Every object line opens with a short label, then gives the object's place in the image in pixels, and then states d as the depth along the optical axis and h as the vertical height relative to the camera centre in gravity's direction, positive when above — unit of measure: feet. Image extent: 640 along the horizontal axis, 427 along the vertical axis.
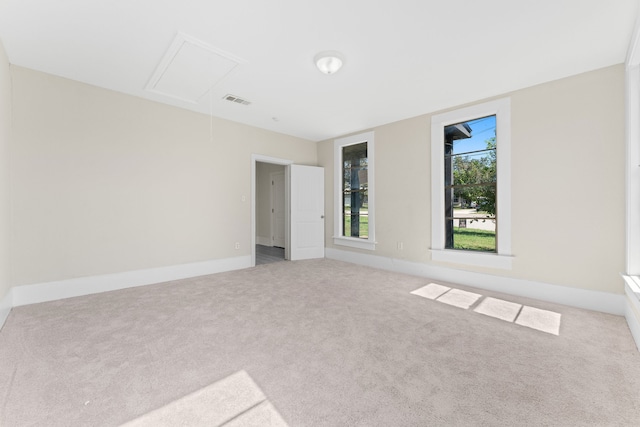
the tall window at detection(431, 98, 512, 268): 11.59 +1.45
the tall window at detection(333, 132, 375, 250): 16.83 +1.48
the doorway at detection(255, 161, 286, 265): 23.81 +0.46
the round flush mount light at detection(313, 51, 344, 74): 8.69 +5.20
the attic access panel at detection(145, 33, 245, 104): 8.46 +5.38
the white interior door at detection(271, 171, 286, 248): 23.79 +0.36
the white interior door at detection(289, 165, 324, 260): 18.28 +0.07
